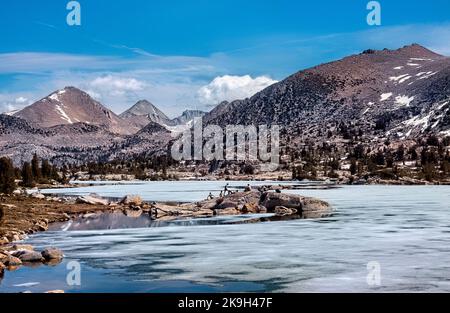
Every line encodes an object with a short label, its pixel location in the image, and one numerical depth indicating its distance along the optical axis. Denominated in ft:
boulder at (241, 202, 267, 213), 233.35
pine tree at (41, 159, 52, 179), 632.38
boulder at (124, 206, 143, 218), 226.71
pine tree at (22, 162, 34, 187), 510.17
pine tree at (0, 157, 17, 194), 312.48
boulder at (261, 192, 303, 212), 234.17
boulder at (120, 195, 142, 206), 270.73
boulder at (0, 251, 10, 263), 102.46
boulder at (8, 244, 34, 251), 113.80
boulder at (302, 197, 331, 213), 229.27
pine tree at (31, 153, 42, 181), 591.66
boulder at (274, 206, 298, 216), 223.69
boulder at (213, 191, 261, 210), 241.35
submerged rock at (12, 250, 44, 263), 105.91
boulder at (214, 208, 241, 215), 227.81
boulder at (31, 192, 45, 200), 291.87
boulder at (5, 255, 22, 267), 101.40
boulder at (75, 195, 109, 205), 275.30
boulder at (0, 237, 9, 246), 128.61
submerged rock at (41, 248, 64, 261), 108.47
